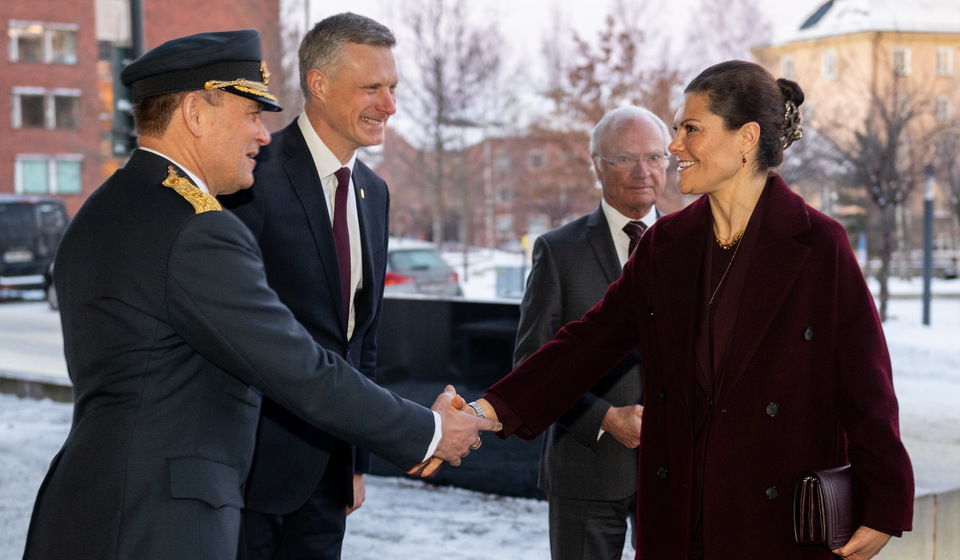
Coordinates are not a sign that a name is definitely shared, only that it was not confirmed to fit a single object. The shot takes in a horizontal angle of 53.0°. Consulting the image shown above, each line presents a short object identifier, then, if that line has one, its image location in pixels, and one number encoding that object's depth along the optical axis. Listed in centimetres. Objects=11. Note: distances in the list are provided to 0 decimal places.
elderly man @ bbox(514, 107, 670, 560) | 337
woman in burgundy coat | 245
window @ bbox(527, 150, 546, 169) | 2830
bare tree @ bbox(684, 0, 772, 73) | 2723
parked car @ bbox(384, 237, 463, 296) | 1619
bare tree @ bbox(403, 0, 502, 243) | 2666
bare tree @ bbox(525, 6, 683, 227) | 2283
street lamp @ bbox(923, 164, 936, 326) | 1766
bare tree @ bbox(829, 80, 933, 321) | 1884
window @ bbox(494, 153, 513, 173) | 3424
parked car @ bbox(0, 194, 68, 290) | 2528
